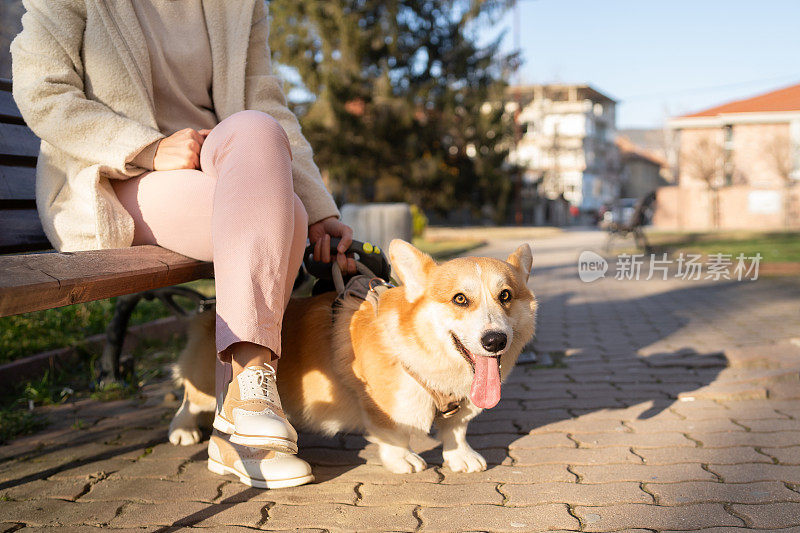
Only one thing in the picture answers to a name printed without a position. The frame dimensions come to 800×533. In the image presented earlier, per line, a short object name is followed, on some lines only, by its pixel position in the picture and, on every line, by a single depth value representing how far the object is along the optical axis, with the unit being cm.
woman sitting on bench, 202
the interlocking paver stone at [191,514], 204
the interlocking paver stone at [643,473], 233
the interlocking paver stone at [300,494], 222
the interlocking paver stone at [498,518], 197
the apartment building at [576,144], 5081
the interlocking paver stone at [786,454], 246
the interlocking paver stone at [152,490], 224
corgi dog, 233
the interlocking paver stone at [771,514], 193
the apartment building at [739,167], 3173
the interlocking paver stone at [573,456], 255
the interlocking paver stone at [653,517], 194
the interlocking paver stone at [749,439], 267
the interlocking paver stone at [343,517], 200
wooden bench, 158
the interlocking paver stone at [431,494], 220
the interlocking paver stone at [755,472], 229
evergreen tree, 2092
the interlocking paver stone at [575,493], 215
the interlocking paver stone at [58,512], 205
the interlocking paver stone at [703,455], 250
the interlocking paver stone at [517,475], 238
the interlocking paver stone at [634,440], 272
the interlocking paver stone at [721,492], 212
